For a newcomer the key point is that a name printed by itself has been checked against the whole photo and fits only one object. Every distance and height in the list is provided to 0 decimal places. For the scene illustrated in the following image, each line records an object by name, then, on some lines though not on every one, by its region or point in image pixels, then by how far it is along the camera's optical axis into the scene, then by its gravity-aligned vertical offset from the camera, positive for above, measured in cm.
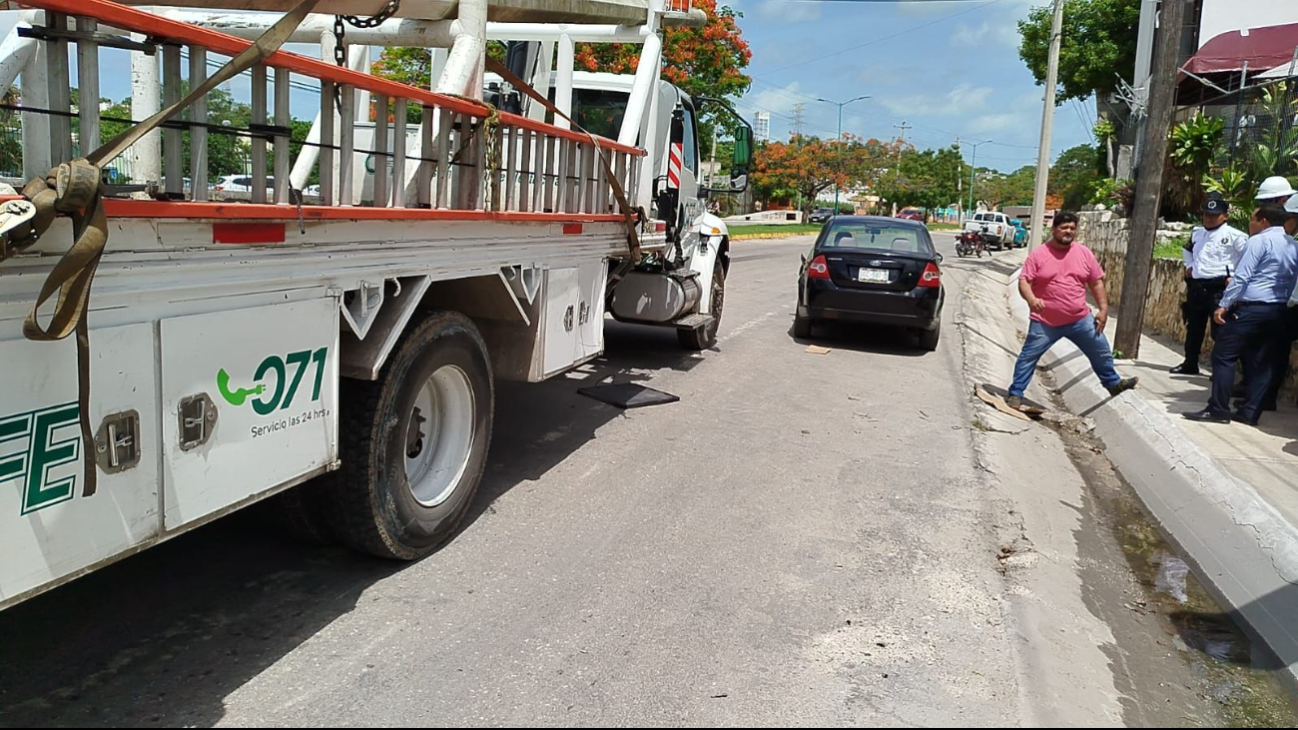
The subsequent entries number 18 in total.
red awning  2027 +480
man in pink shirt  782 -34
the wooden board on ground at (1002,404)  820 -136
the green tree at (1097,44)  3181 +741
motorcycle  3625 +21
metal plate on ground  763 -136
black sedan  1040 -44
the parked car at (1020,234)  5061 +96
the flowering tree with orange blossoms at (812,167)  7406 +607
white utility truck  239 -26
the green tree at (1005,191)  11756 +768
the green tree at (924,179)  8456 +643
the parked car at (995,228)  4294 +104
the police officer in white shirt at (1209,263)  888 -1
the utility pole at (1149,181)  980 +83
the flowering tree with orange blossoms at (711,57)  1958 +392
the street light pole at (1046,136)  2372 +308
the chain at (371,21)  441 +98
